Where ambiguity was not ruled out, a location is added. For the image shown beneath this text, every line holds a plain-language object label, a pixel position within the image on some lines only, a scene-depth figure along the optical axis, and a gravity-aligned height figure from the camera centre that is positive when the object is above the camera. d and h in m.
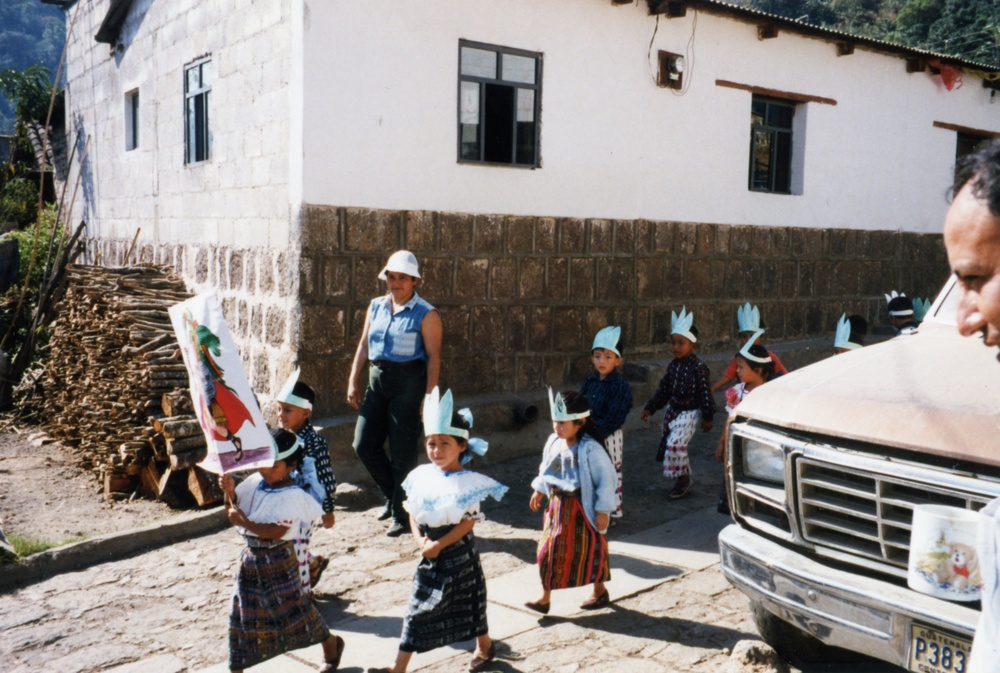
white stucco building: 7.73 +0.91
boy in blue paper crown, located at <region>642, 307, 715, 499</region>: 7.04 -1.19
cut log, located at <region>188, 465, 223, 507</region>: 7.31 -2.00
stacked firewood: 7.71 -1.44
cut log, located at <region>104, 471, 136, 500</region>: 8.05 -2.18
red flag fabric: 12.80 +2.53
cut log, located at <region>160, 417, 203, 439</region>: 7.51 -1.57
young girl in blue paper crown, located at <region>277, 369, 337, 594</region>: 4.77 -1.26
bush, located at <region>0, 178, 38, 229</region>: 18.00 +0.58
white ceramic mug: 2.79 -0.92
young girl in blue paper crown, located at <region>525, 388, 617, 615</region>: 4.95 -1.41
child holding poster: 4.30 -1.61
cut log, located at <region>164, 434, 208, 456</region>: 7.49 -1.70
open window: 8.45 +1.30
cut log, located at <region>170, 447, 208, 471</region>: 7.48 -1.81
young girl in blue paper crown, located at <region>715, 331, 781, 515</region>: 6.14 -0.79
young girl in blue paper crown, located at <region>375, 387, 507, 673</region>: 4.27 -1.43
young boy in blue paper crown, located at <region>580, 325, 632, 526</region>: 6.26 -1.00
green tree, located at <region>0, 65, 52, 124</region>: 17.44 +2.69
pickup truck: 3.01 -0.84
